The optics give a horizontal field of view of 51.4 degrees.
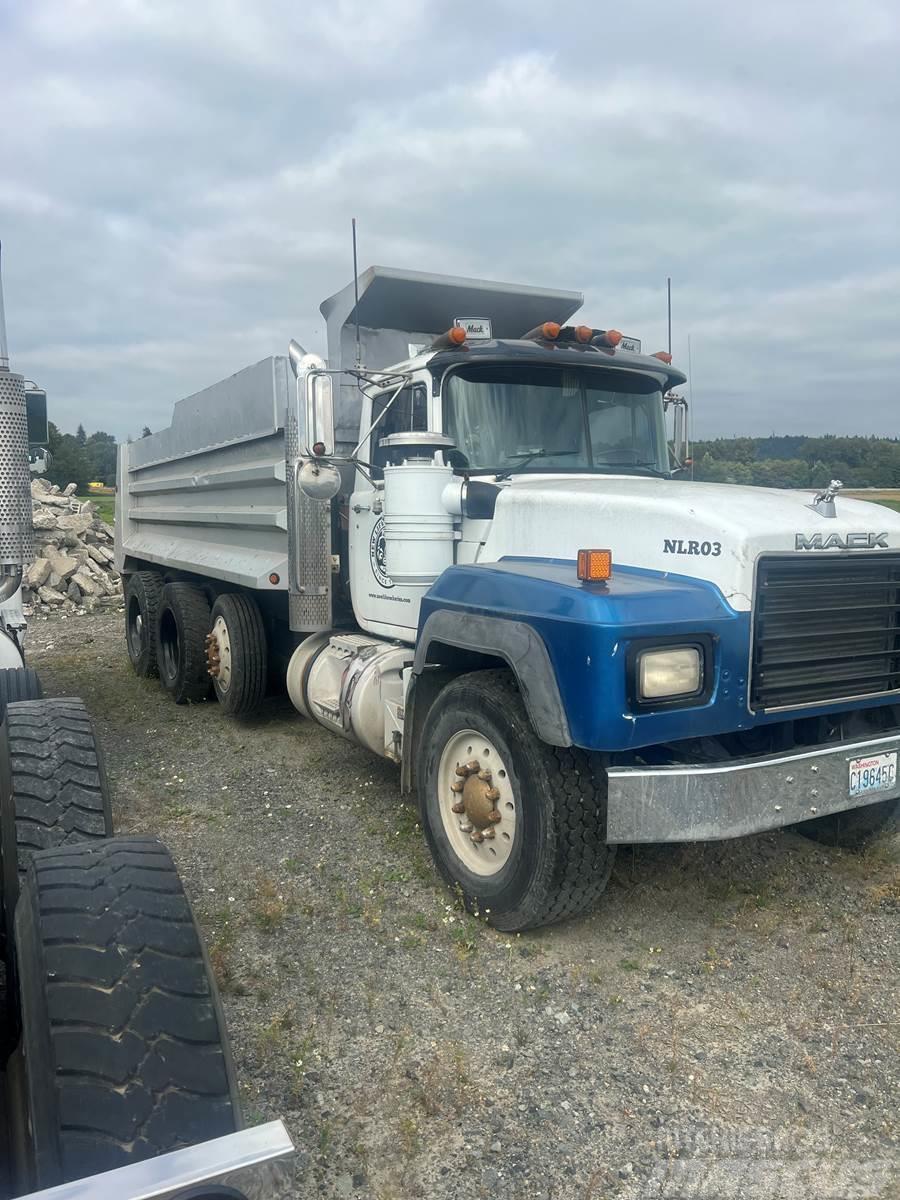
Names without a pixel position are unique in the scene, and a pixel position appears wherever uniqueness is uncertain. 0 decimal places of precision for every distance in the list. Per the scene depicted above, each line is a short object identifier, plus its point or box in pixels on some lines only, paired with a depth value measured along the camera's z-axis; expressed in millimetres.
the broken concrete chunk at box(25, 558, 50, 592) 14141
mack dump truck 3322
